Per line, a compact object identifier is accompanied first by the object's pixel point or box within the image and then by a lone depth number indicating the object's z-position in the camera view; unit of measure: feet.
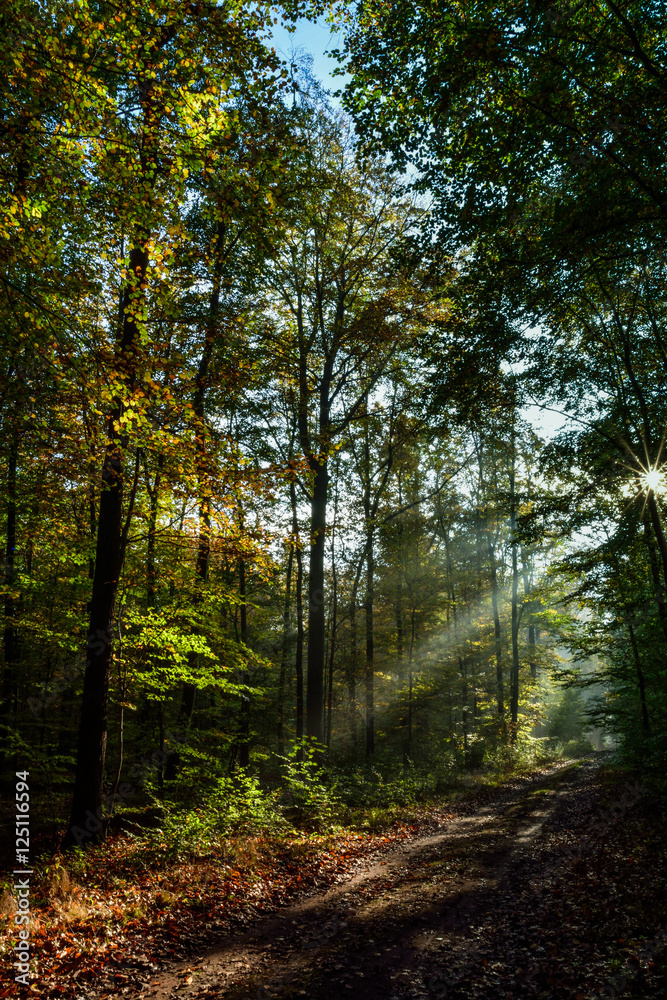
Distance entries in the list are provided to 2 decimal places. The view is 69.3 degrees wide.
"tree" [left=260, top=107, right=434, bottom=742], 45.34
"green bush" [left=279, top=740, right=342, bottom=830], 34.14
